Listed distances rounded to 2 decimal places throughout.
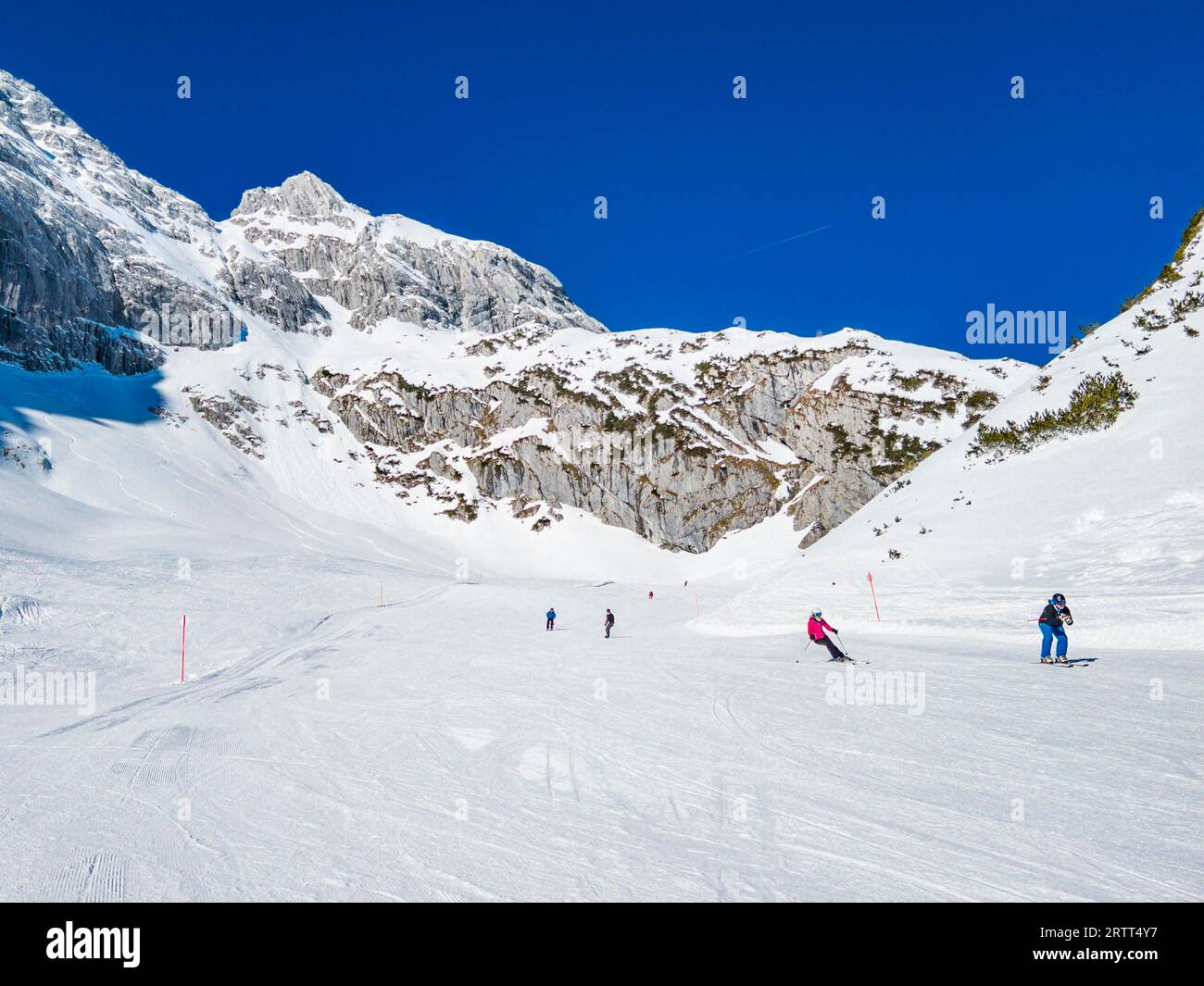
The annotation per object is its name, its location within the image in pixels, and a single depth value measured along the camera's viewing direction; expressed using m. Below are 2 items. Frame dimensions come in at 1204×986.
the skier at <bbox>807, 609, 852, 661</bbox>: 15.33
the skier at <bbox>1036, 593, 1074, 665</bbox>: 13.19
